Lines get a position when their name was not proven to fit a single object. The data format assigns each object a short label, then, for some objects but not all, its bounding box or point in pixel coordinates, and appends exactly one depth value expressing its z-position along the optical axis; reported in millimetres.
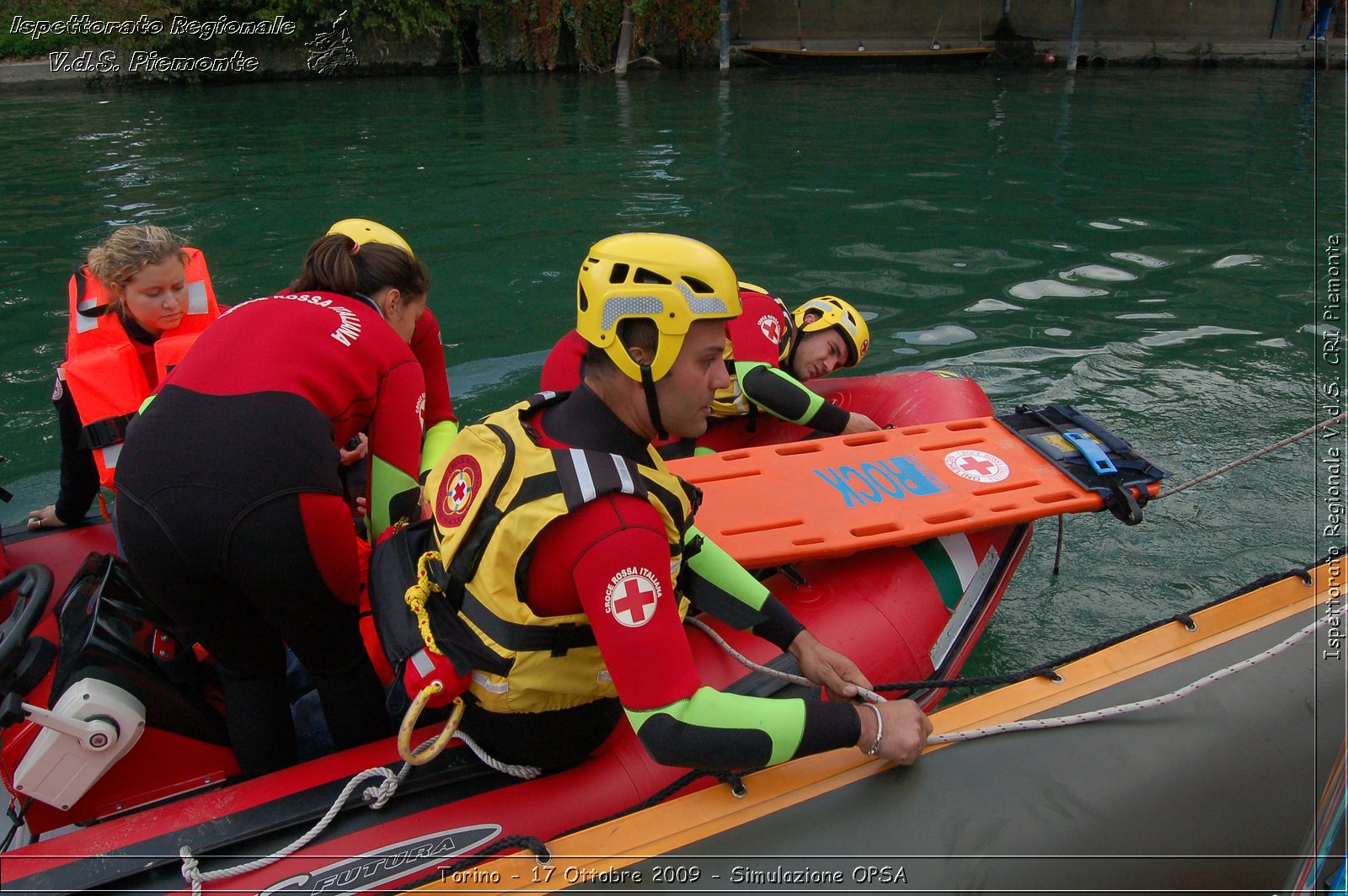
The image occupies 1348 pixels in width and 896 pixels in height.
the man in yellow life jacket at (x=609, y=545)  1639
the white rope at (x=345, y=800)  1926
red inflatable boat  1995
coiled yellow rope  1856
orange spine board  2898
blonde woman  3062
